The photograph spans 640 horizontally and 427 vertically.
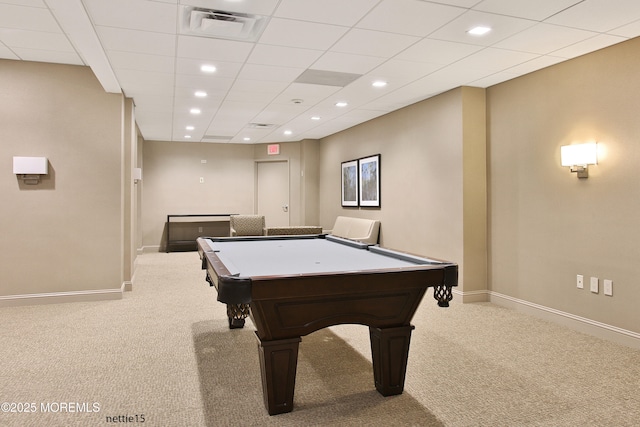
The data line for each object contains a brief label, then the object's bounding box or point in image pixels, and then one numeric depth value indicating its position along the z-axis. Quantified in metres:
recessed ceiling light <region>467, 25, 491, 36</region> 3.32
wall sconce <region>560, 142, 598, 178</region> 3.79
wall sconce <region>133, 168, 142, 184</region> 6.51
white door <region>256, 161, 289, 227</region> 10.38
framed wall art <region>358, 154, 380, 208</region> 6.95
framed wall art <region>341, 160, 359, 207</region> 7.75
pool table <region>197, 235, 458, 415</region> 2.15
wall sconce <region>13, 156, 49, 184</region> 4.60
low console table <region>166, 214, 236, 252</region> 9.89
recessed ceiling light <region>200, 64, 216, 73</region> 4.32
